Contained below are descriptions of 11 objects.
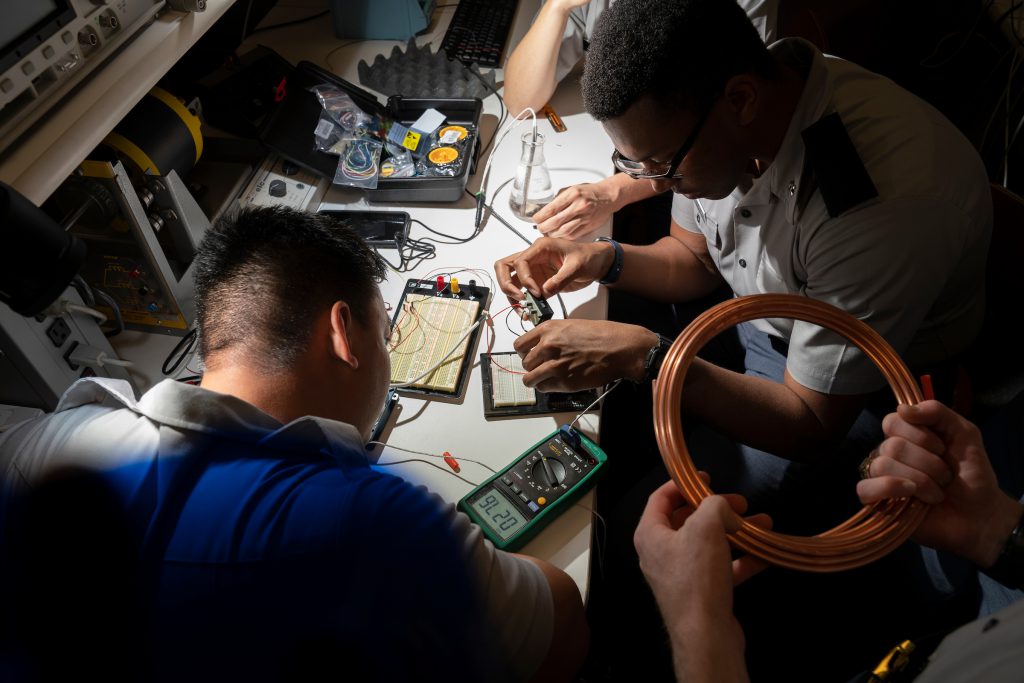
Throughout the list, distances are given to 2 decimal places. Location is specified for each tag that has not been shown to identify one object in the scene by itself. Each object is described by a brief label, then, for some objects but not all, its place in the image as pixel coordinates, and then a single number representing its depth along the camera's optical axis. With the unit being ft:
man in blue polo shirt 2.67
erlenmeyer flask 6.30
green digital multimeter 4.02
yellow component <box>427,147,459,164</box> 6.51
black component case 6.39
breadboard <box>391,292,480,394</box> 4.94
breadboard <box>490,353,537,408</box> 4.80
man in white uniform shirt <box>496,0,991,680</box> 4.12
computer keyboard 7.93
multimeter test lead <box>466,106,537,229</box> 6.38
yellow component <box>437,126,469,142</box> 6.75
